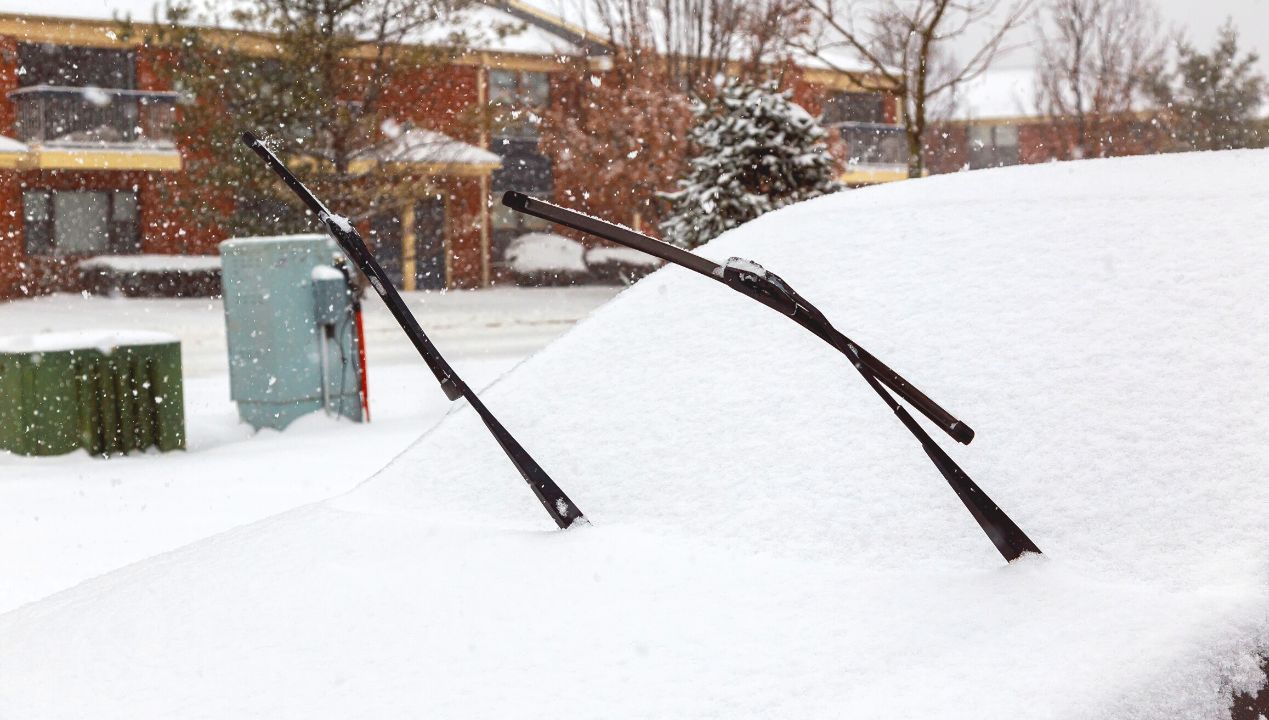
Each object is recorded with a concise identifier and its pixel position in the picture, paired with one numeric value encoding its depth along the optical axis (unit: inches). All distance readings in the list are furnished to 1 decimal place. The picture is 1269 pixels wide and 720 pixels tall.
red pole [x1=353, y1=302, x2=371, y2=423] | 359.5
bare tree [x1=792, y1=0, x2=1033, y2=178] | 564.7
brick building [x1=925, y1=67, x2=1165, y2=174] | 1869.2
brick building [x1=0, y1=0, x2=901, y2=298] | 1055.6
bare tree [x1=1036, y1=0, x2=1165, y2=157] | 1176.2
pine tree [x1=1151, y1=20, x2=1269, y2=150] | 1362.0
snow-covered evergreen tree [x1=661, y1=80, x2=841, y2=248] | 438.6
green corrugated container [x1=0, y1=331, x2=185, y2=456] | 309.6
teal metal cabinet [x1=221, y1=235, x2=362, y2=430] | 353.1
